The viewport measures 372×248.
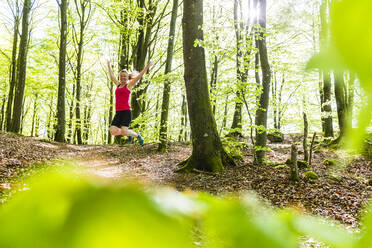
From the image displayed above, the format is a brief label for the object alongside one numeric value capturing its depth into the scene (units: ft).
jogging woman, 16.69
